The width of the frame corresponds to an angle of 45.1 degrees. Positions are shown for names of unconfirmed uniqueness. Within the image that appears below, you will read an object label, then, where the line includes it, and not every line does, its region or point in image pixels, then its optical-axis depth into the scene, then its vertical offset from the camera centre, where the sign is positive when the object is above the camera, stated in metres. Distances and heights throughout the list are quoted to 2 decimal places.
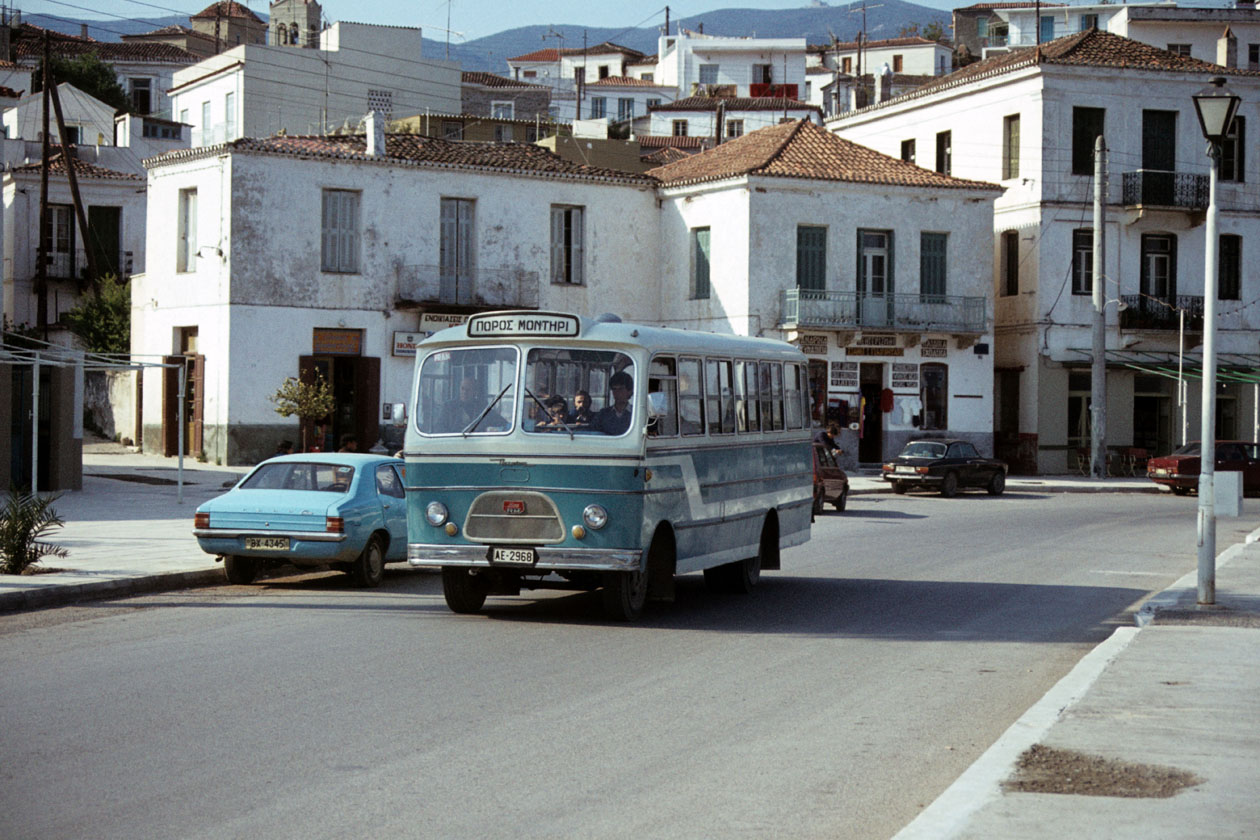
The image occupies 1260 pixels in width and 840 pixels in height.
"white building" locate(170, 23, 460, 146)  59.59 +12.76
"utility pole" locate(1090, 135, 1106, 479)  43.25 +2.30
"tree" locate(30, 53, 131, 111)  77.88 +16.30
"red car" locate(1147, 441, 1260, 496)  40.75 -1.78
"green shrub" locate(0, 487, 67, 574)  15.95 -1.50
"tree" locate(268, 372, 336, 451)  36.16 -0.17
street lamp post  14.31 +0.60
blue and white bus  13.34 -0.57
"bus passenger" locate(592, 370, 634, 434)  13.48 -0.13
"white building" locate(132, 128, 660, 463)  39.81 +3.68
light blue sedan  16.28 -1.36
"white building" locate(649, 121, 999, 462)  44.72 +3.74
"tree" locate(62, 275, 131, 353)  47.00 +2.21
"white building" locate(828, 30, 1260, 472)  47.91 +5.17
